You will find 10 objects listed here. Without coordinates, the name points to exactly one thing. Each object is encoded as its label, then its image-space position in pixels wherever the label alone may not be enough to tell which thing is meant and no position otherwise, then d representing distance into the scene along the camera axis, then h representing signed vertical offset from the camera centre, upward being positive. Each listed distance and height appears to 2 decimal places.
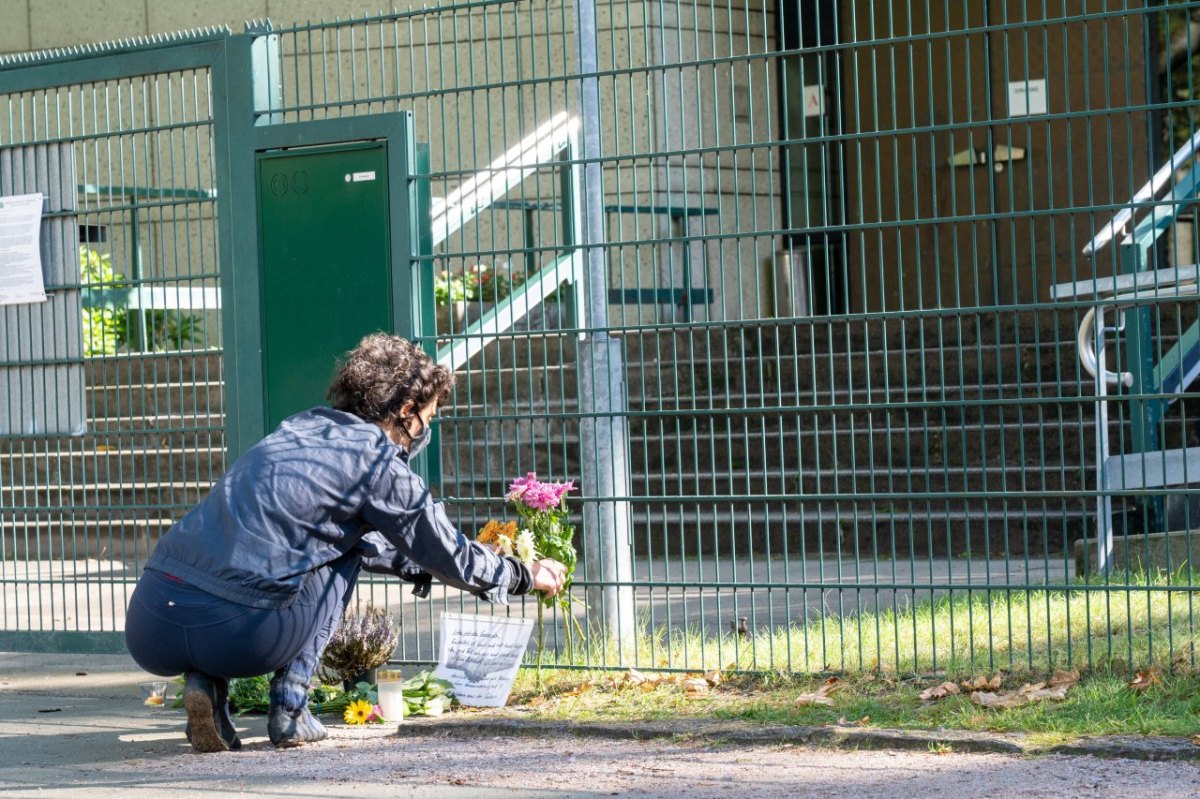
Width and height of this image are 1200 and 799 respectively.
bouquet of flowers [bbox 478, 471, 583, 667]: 10.93 -0.37
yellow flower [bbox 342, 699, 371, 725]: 10.54 -0.95
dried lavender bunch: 10.95 -0.75
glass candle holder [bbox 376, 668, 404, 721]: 10.55 -0.89
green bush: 13.33 +0.49
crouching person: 9.18 -0.36
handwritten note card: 10.91 -0.81
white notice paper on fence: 13.77 +0.81
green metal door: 12.14 +0.64
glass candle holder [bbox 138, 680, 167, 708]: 11.59 -0.97
